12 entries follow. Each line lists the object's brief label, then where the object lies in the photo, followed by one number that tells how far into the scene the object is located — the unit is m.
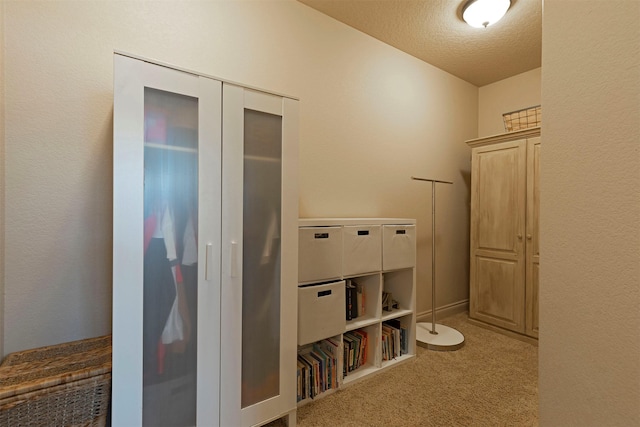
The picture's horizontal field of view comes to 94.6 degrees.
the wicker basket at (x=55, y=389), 1.09
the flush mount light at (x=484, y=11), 2.14
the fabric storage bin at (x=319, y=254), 1.89
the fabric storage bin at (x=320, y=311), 1.84
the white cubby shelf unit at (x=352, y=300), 1.89
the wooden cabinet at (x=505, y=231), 2.72
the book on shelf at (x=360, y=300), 2.29
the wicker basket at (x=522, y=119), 2.79
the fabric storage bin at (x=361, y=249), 2.10
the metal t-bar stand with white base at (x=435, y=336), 2.56
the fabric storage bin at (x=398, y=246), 2.31
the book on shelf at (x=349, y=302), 2.23
